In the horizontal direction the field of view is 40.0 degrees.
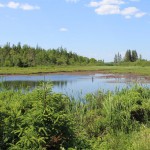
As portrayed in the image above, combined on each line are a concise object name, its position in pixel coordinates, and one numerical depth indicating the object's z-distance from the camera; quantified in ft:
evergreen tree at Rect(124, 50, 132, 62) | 302.81
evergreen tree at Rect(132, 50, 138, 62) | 311.08
